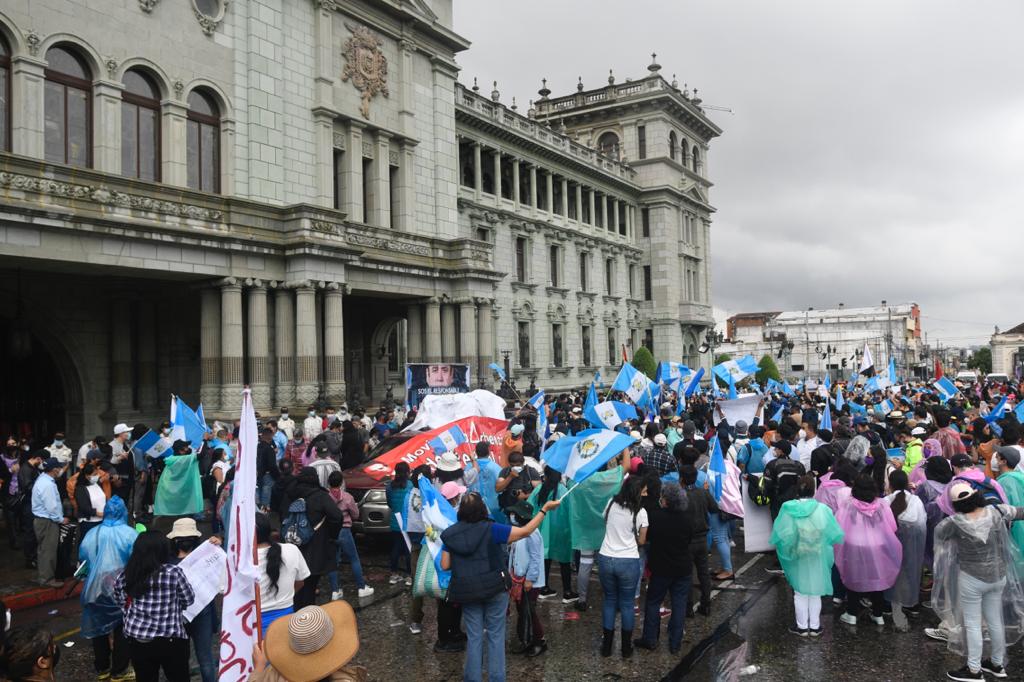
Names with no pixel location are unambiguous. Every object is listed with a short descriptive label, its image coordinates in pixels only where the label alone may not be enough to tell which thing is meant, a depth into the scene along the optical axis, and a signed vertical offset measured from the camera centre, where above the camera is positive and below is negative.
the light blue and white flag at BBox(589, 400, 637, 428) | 13.72 -0.79
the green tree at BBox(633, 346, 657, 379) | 44.08 +0.39
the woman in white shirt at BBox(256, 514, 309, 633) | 6.31 -1.66
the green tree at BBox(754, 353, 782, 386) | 49.12 -0.24
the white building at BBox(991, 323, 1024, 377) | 121.69 +2.06
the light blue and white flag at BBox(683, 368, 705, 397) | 21.50 -0.39
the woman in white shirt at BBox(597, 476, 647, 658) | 7.21 -1.72
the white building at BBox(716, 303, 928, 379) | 105.88 +4.24
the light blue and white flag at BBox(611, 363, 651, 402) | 18.14 -0.37
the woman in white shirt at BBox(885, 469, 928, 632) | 8.04 -1.95
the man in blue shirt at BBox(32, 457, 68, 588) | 9.98 -1.81
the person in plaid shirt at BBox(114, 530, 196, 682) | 5.76 -1.72
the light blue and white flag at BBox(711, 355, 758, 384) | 21.58 -0.09
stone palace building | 18.86 +4.66
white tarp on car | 14.76 -0.72
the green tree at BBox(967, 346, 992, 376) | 133.86 +0.15
